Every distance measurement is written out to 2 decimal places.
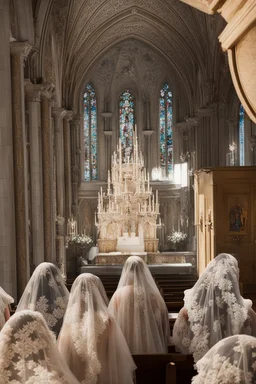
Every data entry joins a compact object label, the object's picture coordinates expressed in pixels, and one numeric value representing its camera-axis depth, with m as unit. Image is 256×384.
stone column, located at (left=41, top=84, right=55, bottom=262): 17.80
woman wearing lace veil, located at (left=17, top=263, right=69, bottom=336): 6.63
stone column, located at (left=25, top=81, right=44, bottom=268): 16.53
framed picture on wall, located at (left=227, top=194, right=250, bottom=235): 15.38
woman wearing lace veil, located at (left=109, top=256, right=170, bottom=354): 7.01
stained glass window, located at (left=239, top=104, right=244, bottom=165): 26.19
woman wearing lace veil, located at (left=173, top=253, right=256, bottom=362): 6.35
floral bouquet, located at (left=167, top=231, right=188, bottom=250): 27.88
